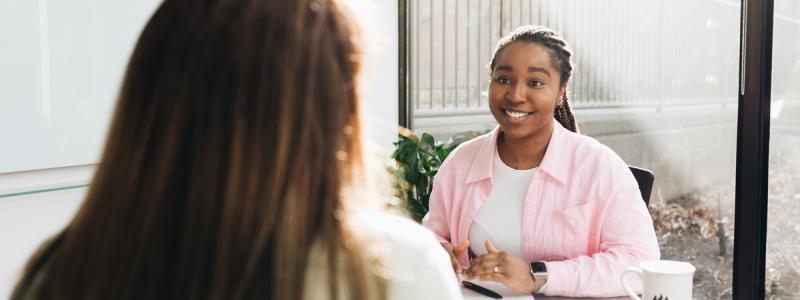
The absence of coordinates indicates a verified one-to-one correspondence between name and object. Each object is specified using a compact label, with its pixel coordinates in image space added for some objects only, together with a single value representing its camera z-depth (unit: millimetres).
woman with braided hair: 1468
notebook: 1318
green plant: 2932
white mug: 1135
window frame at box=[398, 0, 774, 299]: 2355
